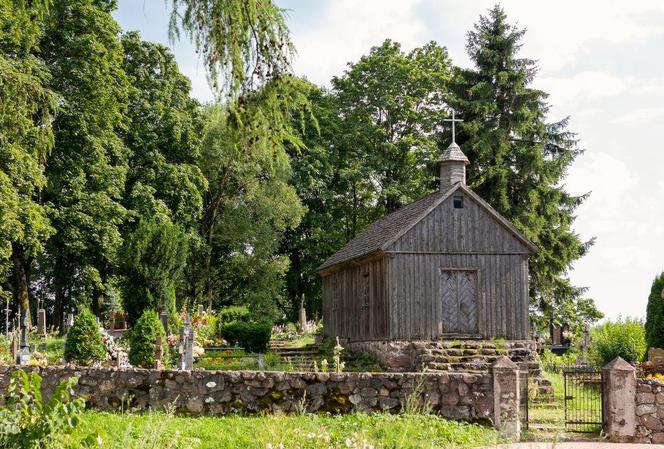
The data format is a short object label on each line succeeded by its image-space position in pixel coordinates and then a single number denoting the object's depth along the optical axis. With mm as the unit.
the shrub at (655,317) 25641
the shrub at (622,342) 24031
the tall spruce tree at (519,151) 32188
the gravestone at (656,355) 21641
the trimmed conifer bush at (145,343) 21078
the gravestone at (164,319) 26778
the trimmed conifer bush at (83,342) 21188
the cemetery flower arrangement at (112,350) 22034
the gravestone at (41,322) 30516
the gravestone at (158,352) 20672
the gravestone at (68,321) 29973
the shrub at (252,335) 28203
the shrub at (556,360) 25803
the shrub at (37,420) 9359
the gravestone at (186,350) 20005
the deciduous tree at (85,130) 31375
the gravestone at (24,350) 18734
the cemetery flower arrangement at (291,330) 34875
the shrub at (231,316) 32094
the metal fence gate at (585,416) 14750
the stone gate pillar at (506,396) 13688
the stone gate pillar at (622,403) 13984
